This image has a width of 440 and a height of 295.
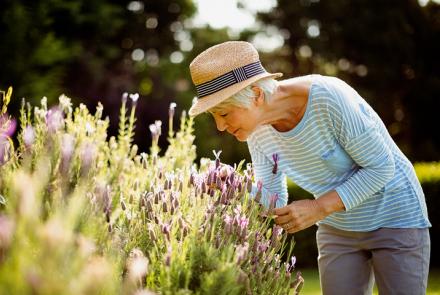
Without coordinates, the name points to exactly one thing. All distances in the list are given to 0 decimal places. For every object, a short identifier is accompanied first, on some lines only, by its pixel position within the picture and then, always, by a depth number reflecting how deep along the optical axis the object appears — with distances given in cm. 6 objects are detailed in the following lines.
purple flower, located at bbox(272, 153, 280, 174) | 256
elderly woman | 261
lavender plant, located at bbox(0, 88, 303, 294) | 140
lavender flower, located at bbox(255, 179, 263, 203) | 256
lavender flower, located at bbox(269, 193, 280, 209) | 251
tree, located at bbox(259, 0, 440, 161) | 2212
